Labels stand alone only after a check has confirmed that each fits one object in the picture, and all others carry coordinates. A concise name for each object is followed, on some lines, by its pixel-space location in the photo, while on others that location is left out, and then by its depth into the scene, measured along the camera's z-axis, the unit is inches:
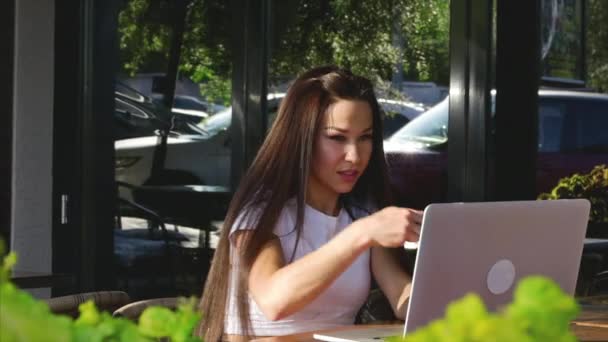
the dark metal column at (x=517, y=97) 150.9
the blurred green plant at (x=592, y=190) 156.6
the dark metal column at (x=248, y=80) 192.9
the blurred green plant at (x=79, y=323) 17.8
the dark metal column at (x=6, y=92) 200.2
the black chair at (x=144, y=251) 201.3
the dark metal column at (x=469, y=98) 151.3
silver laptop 70.4
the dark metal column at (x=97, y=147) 195.3
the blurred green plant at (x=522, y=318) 17.9
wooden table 83.1
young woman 95.7
